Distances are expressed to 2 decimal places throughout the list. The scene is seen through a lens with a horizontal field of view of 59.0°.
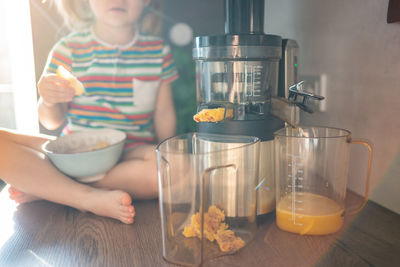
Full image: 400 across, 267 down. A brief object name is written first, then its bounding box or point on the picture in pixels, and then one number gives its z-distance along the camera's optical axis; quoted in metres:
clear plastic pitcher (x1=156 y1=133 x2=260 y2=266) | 0.56
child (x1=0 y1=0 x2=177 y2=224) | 0.78
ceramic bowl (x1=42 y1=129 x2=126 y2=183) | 0.78
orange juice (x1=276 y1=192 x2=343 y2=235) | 0.64
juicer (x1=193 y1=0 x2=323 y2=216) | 0.67
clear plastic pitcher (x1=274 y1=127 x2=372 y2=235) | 0.65
